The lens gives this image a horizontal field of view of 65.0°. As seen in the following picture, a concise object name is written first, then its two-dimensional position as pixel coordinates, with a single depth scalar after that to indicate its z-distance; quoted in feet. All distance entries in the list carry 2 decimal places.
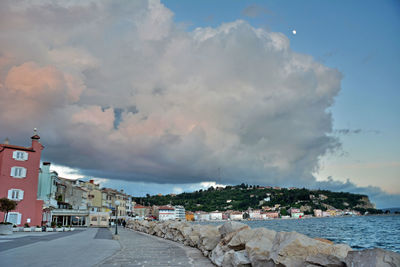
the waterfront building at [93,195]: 256.73
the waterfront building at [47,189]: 146.61
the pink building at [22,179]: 120.57
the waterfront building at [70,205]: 182.09
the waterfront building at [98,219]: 193.50
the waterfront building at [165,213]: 564.71
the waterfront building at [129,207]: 337.07
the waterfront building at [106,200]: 280.37
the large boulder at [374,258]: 15.25
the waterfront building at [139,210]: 461.70
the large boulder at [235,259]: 28.04
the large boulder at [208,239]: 41.65
